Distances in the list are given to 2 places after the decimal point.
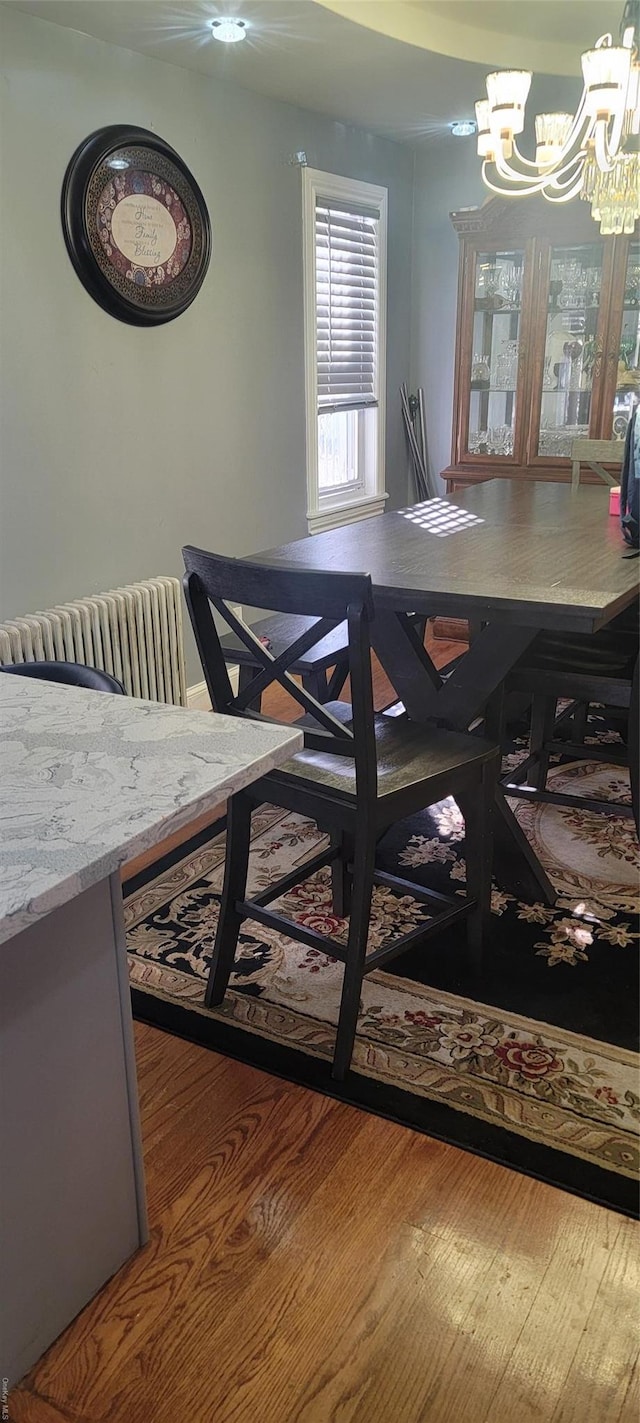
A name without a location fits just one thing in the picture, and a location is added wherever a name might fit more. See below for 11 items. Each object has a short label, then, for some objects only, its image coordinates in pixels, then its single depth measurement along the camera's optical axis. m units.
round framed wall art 2.85
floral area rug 1.72
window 4.13
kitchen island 1.07
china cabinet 4.27
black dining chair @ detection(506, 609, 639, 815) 2.58
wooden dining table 1.95
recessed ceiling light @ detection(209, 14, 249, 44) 2.81
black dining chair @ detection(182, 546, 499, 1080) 1.65
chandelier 2.37
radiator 2.82
